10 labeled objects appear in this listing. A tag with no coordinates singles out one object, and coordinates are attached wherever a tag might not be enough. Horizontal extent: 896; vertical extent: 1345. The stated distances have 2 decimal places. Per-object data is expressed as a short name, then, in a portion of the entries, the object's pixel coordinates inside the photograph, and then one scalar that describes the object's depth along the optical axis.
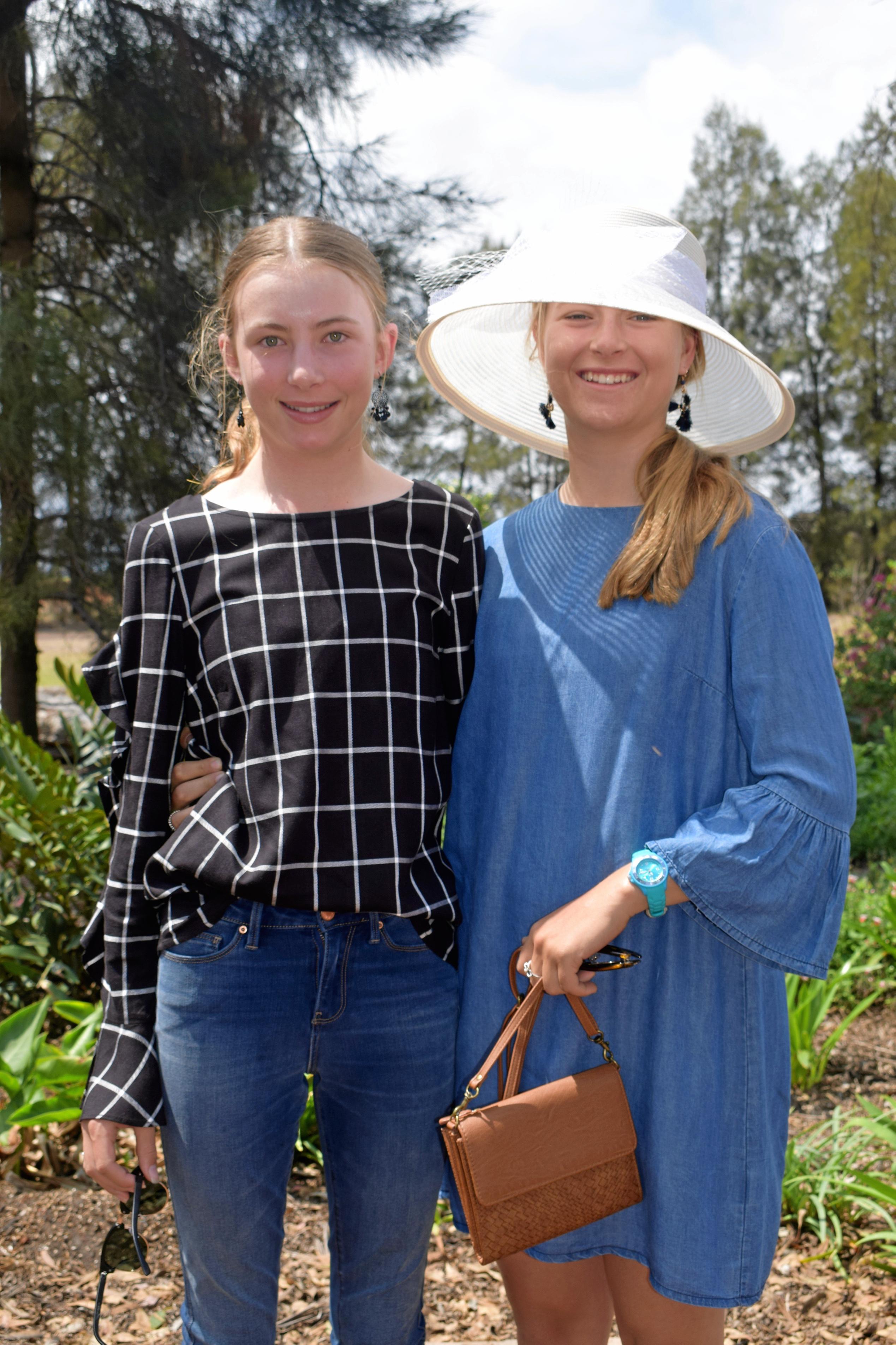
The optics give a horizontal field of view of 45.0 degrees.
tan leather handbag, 1.39
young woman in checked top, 1.42
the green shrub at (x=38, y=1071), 2.52
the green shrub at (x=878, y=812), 5.55
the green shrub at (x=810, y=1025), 3.20
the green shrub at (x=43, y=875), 3.40
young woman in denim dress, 1.39
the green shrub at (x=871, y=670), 7.67
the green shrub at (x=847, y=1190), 2.48
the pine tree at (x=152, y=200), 6.06
